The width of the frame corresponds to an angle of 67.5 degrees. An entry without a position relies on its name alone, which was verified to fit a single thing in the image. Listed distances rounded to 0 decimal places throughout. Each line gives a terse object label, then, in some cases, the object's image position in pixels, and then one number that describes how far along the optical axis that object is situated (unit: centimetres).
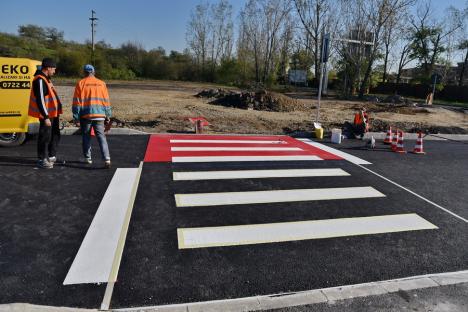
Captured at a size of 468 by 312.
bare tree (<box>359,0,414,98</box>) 3262
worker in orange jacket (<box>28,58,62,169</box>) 645
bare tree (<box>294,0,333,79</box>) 4310
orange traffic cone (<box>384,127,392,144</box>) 1140
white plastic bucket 1109
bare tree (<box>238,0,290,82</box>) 5019
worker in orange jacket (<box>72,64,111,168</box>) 656
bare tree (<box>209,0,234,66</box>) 5978
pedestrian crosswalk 448
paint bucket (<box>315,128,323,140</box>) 1166
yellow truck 754
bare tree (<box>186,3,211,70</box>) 6073
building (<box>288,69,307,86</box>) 5478
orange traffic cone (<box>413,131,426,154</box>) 1027
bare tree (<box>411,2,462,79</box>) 5016
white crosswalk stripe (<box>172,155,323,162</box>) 796
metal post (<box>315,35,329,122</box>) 1214
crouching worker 1191
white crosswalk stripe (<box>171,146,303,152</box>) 897
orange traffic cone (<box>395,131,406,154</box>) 1039
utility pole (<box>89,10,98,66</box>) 4814
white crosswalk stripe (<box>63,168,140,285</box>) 343
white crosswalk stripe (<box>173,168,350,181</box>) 671
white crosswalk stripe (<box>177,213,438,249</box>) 428
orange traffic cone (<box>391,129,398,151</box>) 1048
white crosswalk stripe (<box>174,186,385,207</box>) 551
